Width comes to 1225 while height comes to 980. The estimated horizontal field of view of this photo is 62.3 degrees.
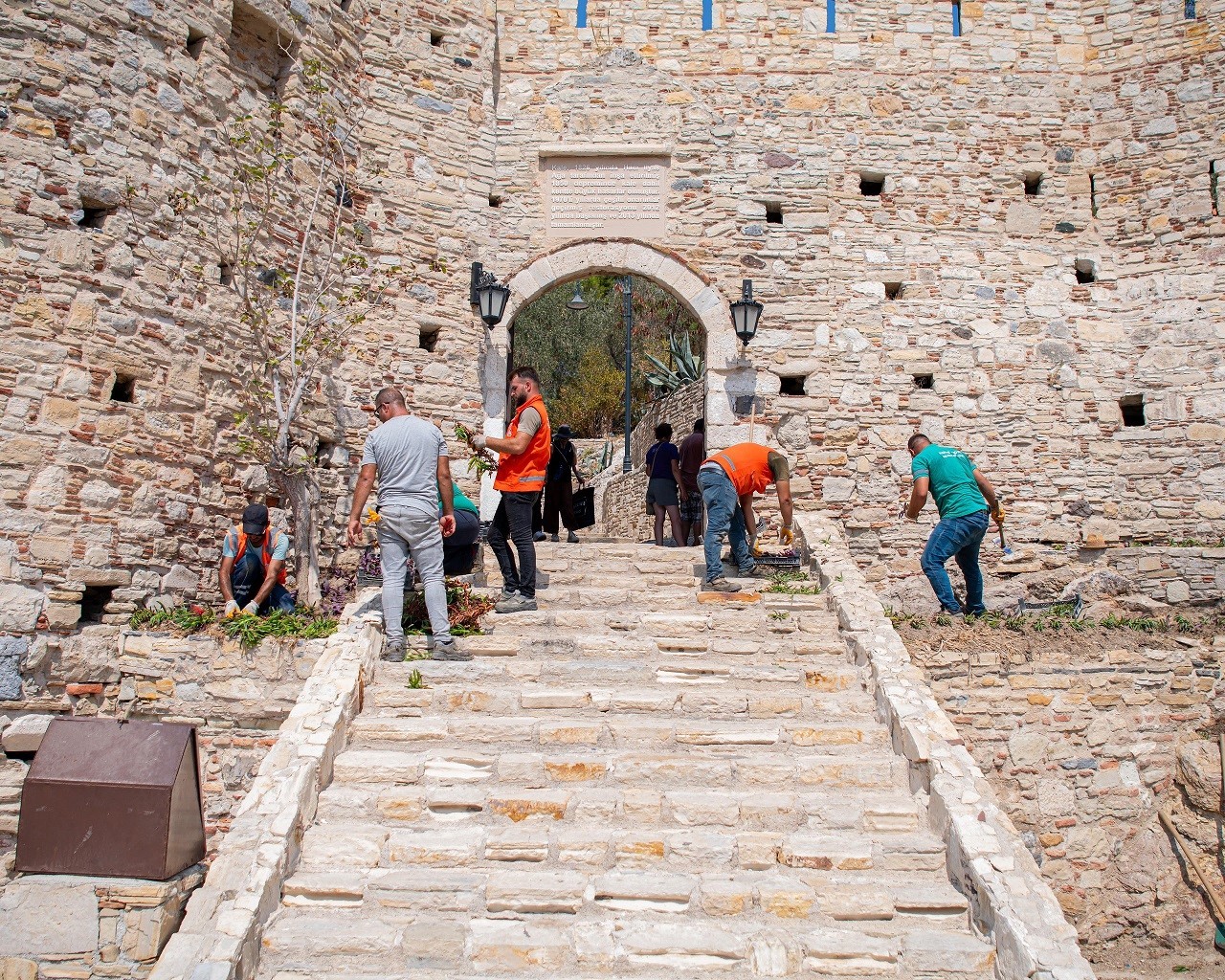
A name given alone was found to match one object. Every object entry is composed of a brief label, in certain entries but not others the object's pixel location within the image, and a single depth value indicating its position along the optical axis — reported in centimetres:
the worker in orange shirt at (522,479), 663
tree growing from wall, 826
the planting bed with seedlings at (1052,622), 775
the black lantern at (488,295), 988
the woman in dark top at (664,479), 1018
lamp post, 1794
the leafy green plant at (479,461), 693
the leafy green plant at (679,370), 1873
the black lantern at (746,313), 1008
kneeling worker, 757
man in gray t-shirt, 595
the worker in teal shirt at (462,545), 684
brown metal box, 494
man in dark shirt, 1039
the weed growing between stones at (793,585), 729
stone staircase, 404
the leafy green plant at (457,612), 641
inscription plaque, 1058
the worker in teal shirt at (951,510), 770
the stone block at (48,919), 465
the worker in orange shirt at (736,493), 732
